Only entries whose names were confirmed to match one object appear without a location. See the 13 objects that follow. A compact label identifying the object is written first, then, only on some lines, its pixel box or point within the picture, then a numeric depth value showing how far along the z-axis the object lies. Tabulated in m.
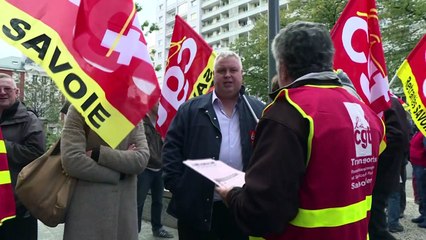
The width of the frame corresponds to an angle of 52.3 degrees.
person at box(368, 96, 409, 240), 3.82
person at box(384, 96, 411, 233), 5.75
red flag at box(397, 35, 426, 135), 5.09
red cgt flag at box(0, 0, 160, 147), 2.34
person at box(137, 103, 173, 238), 5.09
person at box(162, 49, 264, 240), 2.92
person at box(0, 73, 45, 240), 3.26
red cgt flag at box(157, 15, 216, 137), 5.14
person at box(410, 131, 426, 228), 6.23
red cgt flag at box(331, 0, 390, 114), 3.90
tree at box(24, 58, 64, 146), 30.36
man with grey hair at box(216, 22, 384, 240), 1.72
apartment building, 70.62
